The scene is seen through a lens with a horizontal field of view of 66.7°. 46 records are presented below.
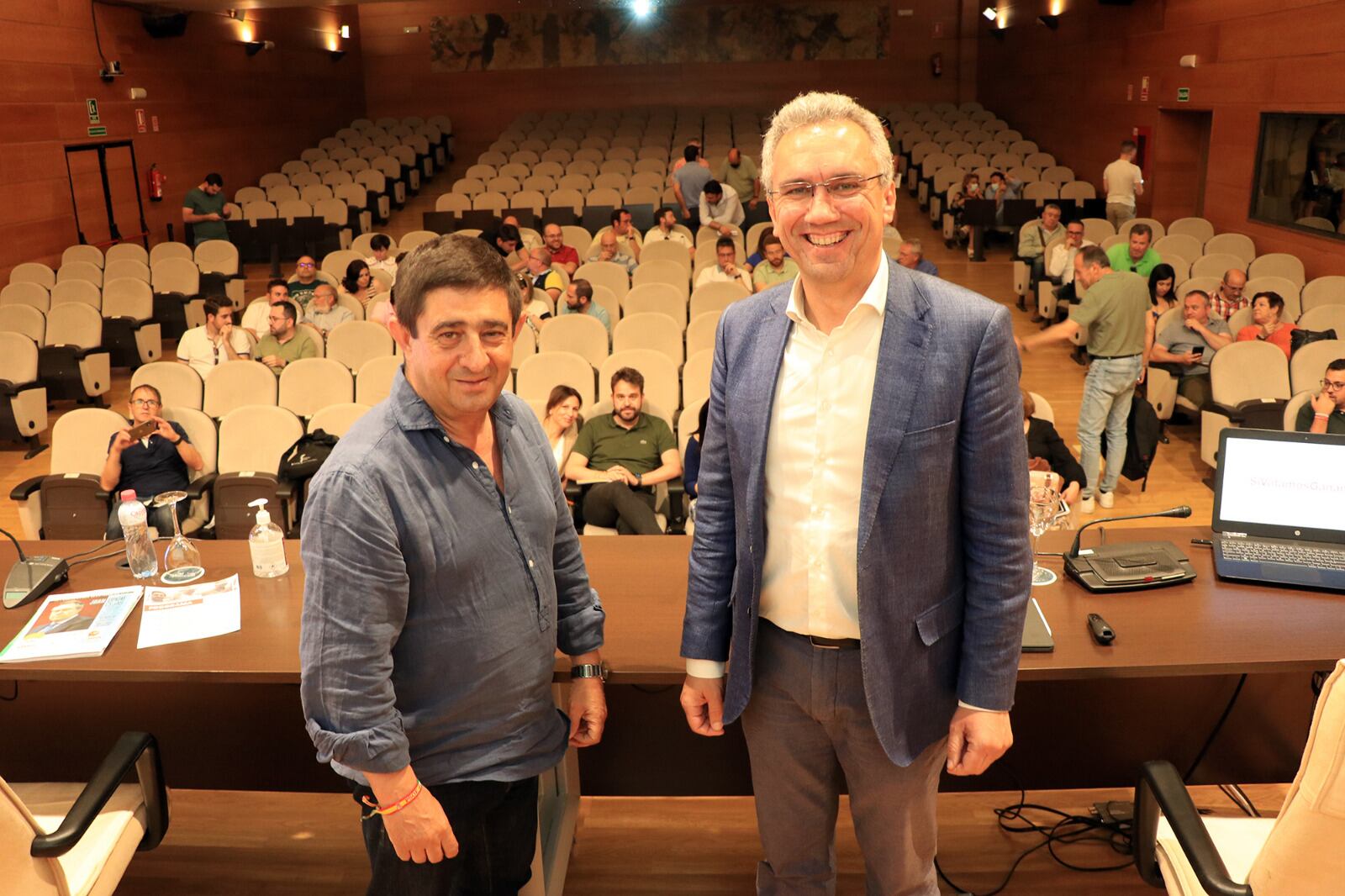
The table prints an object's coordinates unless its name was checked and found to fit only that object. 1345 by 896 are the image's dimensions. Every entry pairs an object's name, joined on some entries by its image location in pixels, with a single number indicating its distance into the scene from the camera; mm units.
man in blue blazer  1510
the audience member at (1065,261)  8102
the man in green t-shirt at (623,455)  4426
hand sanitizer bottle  2426
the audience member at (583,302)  6582
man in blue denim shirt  1516
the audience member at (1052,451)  4297
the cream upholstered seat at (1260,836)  1443
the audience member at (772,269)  7395
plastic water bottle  2441
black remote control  2002
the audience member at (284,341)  6320
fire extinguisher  11547
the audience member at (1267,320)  6074
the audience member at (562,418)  4691
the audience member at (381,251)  8617
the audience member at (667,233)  8789
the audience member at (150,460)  4402
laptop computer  2285
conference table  2141
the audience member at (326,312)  6895
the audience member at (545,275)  7277
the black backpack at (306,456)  4320
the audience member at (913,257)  6660
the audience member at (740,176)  10984
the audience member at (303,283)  7227
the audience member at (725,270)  7492
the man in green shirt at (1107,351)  5250
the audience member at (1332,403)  4457
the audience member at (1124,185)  9805
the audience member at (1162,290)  6680
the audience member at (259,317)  6696
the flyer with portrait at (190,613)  2172
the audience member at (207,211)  10625
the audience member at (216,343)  6344
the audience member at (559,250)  7988
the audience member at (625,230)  8766
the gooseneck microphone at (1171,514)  2232
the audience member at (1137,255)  7453
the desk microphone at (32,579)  2354
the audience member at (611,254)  8398
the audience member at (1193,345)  6102
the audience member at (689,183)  10000
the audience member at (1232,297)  6648
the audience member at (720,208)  9406
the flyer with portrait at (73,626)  2100
